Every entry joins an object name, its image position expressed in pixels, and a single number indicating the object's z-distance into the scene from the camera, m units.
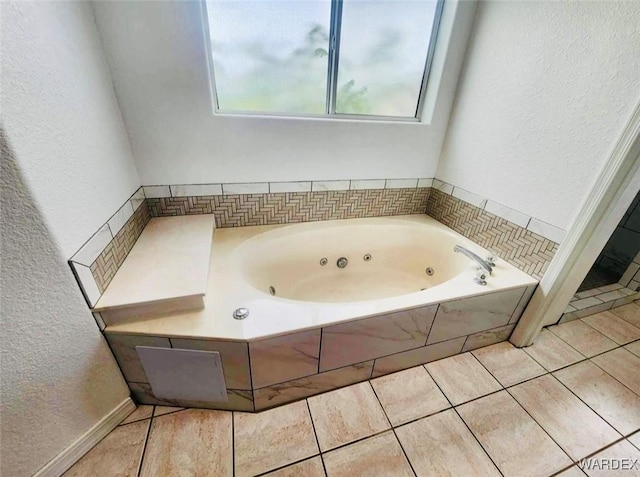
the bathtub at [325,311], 0.98
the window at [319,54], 1.33
